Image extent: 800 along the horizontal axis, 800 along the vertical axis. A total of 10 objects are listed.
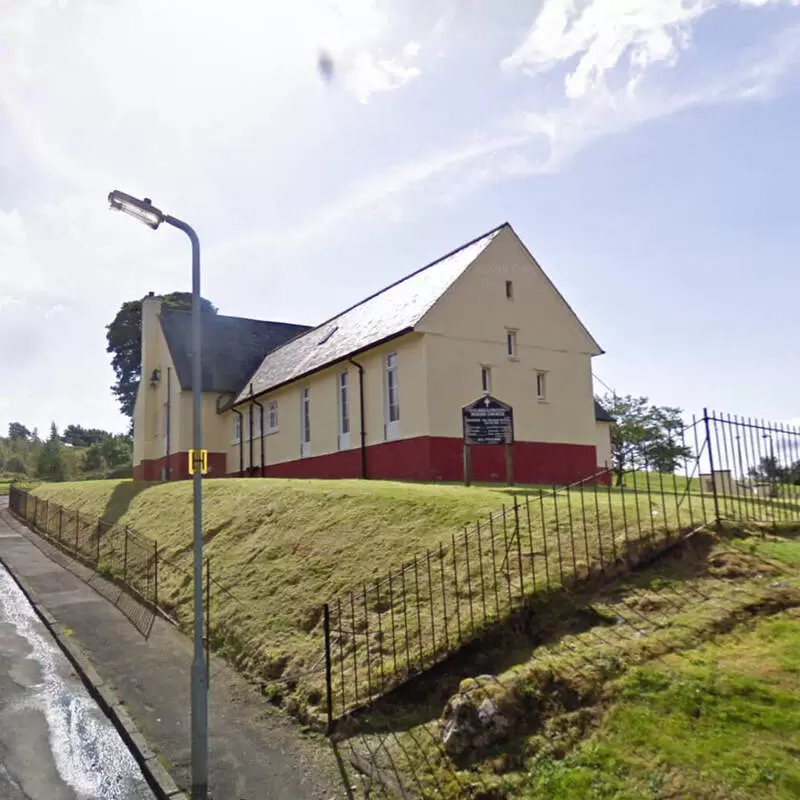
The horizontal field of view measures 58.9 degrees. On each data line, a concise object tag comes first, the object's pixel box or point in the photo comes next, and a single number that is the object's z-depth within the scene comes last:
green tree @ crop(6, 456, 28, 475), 79.27
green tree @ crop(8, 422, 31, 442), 142.49
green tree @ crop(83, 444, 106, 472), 68.75
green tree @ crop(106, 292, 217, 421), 59.47
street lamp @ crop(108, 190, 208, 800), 7.07
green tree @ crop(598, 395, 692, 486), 37.88
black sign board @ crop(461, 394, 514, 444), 16.80
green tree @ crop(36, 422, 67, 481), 63.19
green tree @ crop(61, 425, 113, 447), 108.44
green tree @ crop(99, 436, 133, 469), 66.94
